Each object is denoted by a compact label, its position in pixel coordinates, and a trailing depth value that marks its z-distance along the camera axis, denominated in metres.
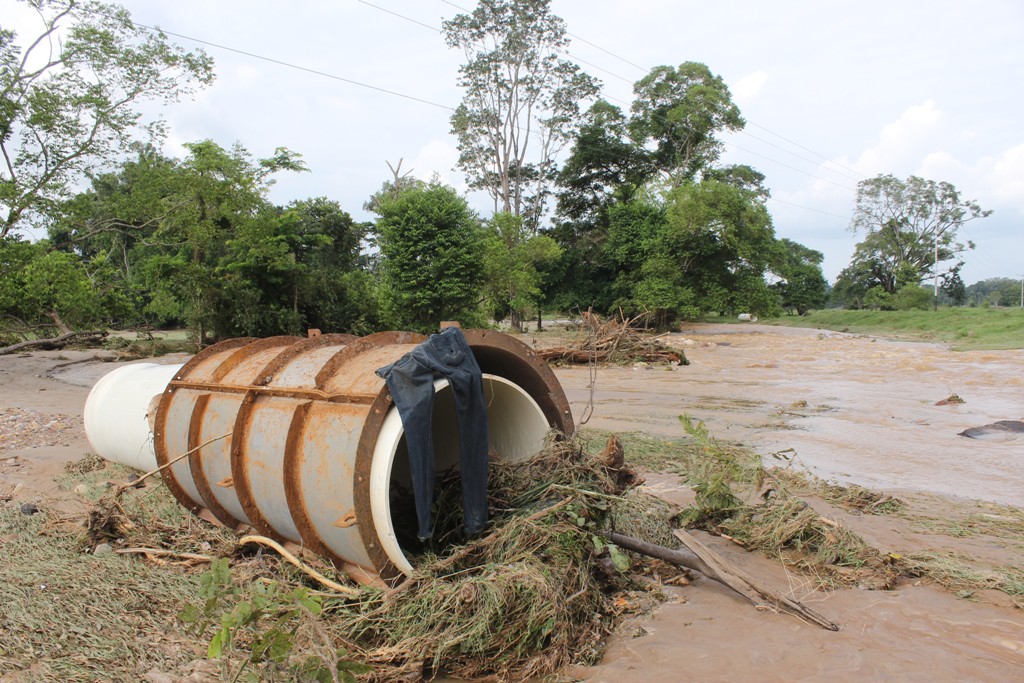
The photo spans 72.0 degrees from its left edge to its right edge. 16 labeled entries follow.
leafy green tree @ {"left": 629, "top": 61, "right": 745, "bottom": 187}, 39.81
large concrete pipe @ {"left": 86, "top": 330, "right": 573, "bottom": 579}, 3.84
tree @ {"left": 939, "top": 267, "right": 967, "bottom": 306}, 57.69
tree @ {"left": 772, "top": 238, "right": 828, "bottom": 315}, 61.12
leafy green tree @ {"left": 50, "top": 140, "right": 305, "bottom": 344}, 19.92
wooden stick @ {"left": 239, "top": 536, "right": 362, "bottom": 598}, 3.83
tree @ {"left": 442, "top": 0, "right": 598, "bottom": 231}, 37.09
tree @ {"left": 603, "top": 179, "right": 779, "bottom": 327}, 33.47
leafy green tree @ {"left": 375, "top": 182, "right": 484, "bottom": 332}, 24.61
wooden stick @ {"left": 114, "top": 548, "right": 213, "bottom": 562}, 4.66
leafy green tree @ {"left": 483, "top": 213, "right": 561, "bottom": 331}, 28.77
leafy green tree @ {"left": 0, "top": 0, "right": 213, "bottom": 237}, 17.41
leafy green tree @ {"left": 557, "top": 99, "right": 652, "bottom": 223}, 41.03
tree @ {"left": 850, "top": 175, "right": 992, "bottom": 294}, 55.44
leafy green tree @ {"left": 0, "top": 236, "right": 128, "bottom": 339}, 17.55
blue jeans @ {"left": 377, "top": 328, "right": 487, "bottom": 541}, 3.82
